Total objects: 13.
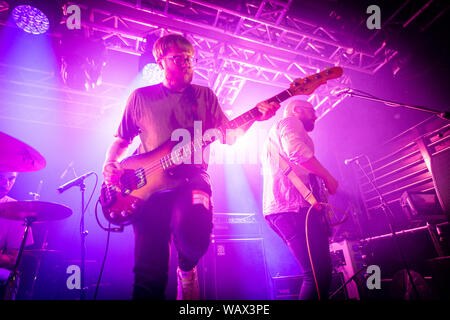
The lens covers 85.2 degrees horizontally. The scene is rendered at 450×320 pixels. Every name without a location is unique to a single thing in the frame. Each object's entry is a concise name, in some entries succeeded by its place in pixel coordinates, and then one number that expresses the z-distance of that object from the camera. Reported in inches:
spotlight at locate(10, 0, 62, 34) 183.6
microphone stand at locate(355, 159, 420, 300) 151.3
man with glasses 60.3
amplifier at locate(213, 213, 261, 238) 204.9
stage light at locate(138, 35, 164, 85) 216.7
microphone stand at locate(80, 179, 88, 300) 149.5
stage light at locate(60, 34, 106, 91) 202.7
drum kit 119.9
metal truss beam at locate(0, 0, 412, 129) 209.2
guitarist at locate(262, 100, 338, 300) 80.1
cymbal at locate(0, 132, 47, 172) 116.4
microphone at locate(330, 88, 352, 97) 132.4
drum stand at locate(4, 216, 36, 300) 126.2
